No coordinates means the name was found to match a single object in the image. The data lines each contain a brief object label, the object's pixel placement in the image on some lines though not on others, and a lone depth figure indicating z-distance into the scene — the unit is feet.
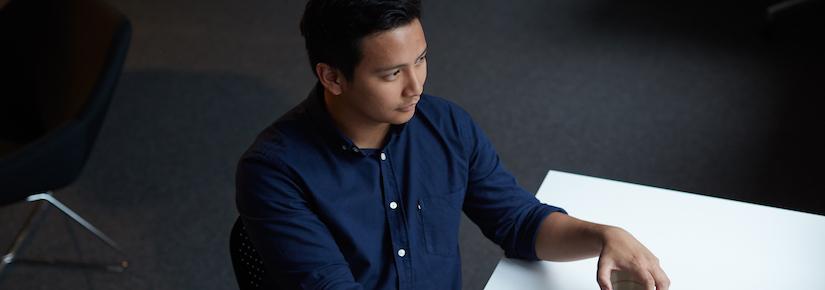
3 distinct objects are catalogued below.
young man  4.35
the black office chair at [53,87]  7.27
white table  4.64
